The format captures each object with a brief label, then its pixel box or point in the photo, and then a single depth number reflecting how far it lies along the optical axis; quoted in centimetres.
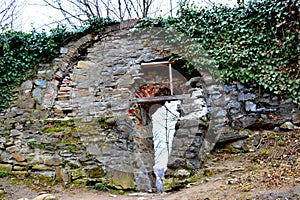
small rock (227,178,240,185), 293
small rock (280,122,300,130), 388
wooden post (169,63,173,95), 463
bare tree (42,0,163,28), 916
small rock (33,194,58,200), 297
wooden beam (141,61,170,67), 488
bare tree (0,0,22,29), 788
